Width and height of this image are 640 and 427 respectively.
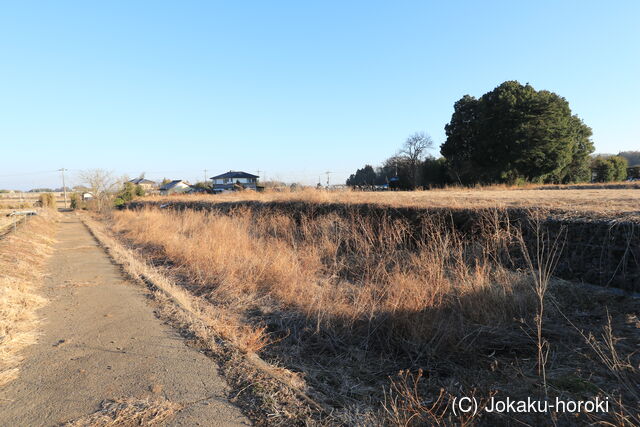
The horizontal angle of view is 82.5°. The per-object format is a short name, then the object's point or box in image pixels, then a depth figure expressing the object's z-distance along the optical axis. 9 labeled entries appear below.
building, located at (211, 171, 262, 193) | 84.75
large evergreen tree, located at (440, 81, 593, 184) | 28.02
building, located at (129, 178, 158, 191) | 115.38
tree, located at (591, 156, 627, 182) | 35.77
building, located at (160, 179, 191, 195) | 84.00
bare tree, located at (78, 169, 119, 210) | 46.66
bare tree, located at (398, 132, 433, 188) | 42.19
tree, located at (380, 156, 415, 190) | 38.12
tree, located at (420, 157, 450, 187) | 36.47
